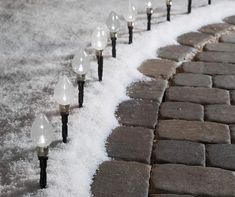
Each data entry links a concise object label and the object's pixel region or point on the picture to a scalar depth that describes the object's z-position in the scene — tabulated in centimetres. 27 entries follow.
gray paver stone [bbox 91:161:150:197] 193
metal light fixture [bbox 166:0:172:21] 386
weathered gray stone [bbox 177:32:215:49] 360
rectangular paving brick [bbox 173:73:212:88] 294
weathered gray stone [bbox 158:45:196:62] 334
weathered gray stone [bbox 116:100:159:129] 249
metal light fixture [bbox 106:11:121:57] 303
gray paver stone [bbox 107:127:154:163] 219
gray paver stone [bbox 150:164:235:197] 196
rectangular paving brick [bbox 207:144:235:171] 215
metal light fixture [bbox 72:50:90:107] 244
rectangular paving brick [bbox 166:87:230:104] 273
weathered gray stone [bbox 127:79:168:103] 277
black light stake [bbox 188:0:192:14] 413
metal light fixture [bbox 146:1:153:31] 359
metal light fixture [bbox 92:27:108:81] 281
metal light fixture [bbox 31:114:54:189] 183
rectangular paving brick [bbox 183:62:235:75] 312
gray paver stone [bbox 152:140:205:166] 217
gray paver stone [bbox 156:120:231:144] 235
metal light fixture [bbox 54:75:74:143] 214
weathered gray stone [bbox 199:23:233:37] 386
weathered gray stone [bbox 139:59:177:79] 306
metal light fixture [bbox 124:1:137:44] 330
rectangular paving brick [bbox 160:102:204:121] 255
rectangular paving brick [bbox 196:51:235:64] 331
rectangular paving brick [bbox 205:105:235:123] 253
